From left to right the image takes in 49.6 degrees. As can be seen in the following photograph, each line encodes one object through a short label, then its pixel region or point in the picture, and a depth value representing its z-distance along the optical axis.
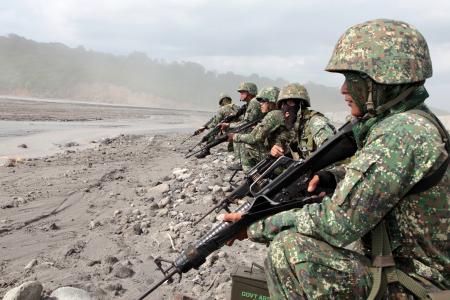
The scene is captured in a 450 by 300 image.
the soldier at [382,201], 2.18
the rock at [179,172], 9.91
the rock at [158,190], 8.32
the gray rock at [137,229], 6.38
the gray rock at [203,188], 7.87
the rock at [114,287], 4.59
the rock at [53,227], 6.91
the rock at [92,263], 5.35
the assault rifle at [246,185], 5.41
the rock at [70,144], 17.33
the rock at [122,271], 4.95
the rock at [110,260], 5.33
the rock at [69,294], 4.05
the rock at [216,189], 7.57
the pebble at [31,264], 5.22
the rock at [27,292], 3.81
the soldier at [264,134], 7.33
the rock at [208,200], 7.09
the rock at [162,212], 6.96
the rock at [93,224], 6.92
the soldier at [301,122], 5.38
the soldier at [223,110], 11.15
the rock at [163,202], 7.41
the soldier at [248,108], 9.04
